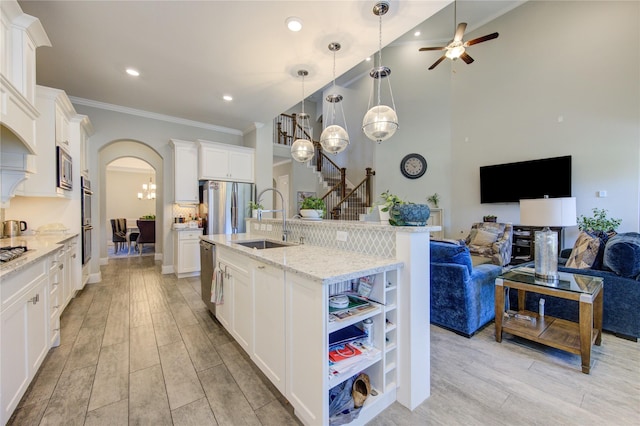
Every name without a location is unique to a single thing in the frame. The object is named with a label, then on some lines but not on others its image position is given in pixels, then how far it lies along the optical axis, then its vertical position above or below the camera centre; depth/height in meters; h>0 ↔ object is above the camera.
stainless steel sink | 2.80 -0.36
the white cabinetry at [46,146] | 2.91 +0.75
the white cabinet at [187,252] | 4.73 -0.74
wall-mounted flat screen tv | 4.86 +0.64
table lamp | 2.34 -0.09
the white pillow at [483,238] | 4.96 -0.51
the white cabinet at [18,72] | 1.93 +1.15
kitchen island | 1.37 -0.64
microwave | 3.09 +0.53
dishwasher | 2.86 -0.66
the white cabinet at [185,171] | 4.95 +0.78
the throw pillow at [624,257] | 2.31 -0.41
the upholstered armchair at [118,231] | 7.37 -0.56
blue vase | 1.65 -0.02
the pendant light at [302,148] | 3.54 +0.86
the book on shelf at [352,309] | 1.46 -0.58
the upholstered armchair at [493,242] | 4.77 -0.58
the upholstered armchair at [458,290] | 2.49 -0.78
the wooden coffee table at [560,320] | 1.98 -0.94
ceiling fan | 3.72 +2.44
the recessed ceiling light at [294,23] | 2.53 +1.86
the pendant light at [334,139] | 3.10 +0.87
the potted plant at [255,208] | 3.39 +0.05
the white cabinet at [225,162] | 5.01 +1.00
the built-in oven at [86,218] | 3.82 -0.09
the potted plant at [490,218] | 5.66 -0.14
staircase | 7.62 +0.96
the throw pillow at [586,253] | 2.68 -0.44
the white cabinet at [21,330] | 1.44 -0.76
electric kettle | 2.84 -0.18
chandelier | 8.95 +0.68
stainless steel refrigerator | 4.98 +0.11
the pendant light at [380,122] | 2.55 +0.88
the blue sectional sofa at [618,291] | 2.34 -0.74
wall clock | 6.68 +1.19
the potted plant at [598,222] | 4.29 -0.17
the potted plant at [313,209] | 2.70 +0.03
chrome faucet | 2.80 -0.16
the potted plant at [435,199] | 6.46 +0.31
